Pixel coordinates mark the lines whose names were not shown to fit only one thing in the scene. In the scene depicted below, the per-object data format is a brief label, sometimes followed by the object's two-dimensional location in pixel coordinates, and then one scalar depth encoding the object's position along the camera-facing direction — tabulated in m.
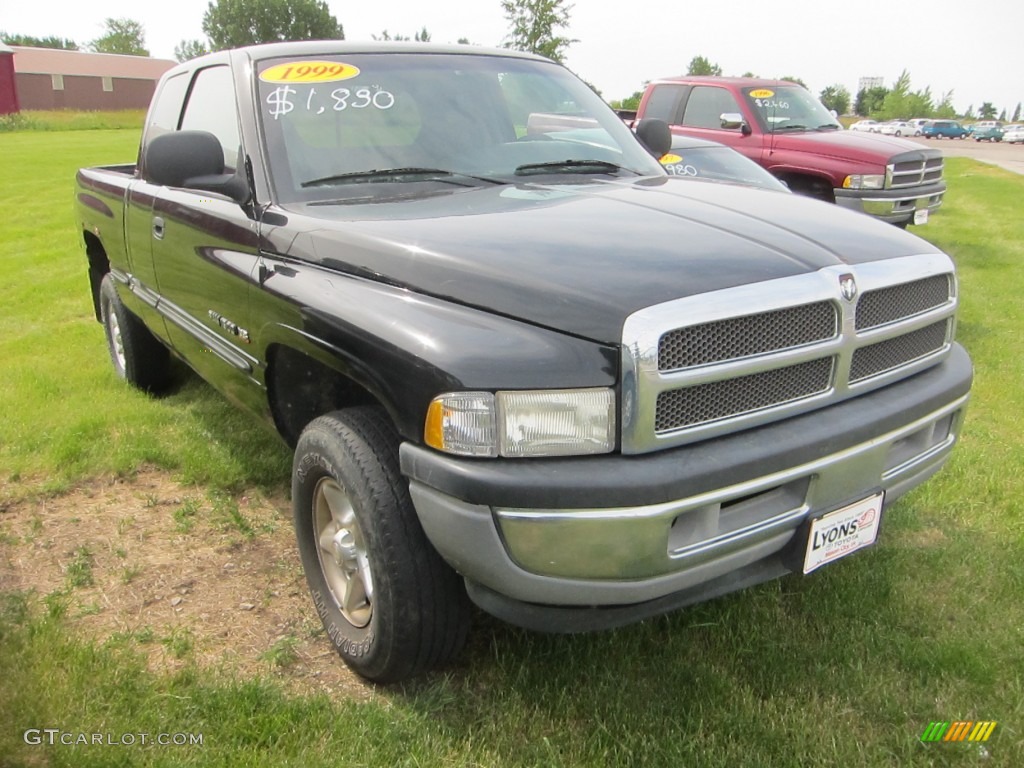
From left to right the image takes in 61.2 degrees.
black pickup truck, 1.97
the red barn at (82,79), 56.16
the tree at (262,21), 75.56
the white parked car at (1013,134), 53.06
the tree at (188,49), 92.31
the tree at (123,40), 106.44
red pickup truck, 8.81
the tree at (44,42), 92.00
